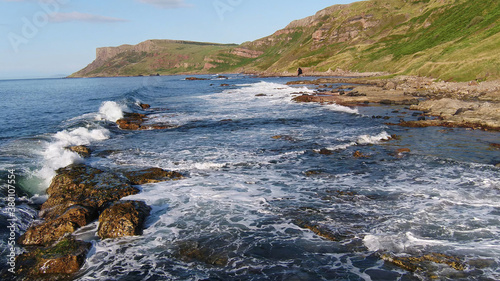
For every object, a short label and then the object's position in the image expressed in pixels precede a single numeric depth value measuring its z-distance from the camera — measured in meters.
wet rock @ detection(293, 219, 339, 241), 10.20
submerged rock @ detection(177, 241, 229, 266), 9.11
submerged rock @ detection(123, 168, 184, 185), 15.93
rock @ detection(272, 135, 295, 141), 25.44
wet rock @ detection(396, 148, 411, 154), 20.23
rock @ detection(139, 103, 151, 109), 52.06
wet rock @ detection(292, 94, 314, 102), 52.96
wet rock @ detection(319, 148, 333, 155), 20.73
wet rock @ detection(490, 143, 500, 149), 20.13
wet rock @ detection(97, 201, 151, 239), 10.59
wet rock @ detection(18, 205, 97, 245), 10.39
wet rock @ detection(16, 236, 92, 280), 8.53
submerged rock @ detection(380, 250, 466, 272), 8.36
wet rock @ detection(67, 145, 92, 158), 21.16
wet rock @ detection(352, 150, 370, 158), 19.76
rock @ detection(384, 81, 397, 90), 58.73
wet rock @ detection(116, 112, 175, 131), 32.03
